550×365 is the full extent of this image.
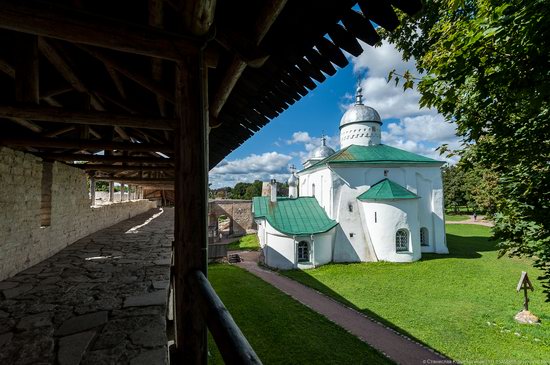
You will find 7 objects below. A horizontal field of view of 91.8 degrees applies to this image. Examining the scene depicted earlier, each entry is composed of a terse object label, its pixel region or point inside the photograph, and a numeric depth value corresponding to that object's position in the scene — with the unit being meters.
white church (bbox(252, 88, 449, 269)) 16.34
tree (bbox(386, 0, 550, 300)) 3.19
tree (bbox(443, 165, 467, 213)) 38.66
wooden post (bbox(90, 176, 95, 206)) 9.41
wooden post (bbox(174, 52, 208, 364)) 2.05
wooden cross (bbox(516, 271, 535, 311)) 9.36
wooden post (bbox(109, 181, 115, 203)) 12.74
